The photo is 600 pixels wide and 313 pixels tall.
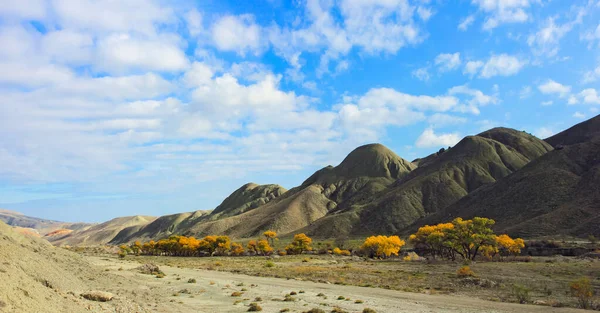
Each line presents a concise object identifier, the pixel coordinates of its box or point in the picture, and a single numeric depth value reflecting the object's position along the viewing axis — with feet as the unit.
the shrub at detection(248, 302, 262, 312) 77.71
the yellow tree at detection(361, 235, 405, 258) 263.90
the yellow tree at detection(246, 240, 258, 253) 323.84
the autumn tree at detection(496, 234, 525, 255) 222.48
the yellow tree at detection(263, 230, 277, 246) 375.16
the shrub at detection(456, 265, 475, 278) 136.77
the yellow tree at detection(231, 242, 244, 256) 327.26
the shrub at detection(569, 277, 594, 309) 83.28
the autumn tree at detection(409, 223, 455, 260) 232.94
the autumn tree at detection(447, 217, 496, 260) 205.98
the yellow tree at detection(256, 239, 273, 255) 314.35
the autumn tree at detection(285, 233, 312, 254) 318.45
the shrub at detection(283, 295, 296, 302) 90.94
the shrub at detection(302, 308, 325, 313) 73.97
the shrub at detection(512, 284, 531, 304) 91.17
